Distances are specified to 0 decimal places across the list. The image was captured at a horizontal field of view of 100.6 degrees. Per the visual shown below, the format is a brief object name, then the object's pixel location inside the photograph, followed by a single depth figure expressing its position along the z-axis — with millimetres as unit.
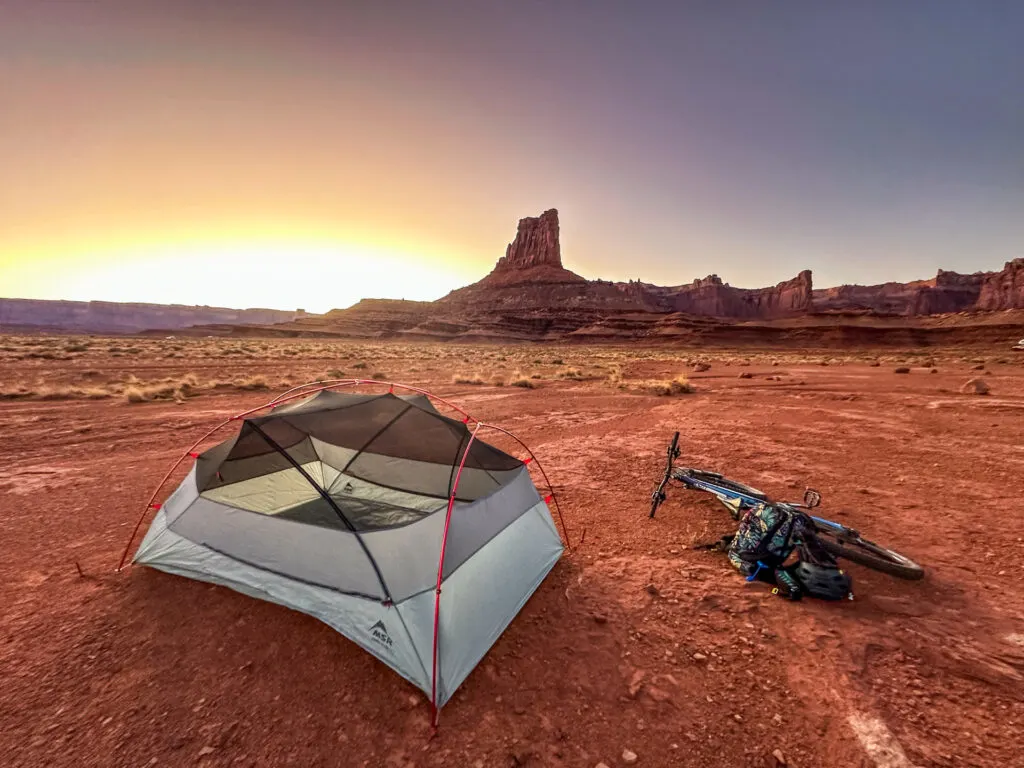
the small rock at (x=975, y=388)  15484
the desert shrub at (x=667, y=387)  19016
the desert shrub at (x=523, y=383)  21078
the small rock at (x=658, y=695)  3423
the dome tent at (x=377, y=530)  3734
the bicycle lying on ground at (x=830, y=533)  4820
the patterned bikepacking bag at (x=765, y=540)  4781
